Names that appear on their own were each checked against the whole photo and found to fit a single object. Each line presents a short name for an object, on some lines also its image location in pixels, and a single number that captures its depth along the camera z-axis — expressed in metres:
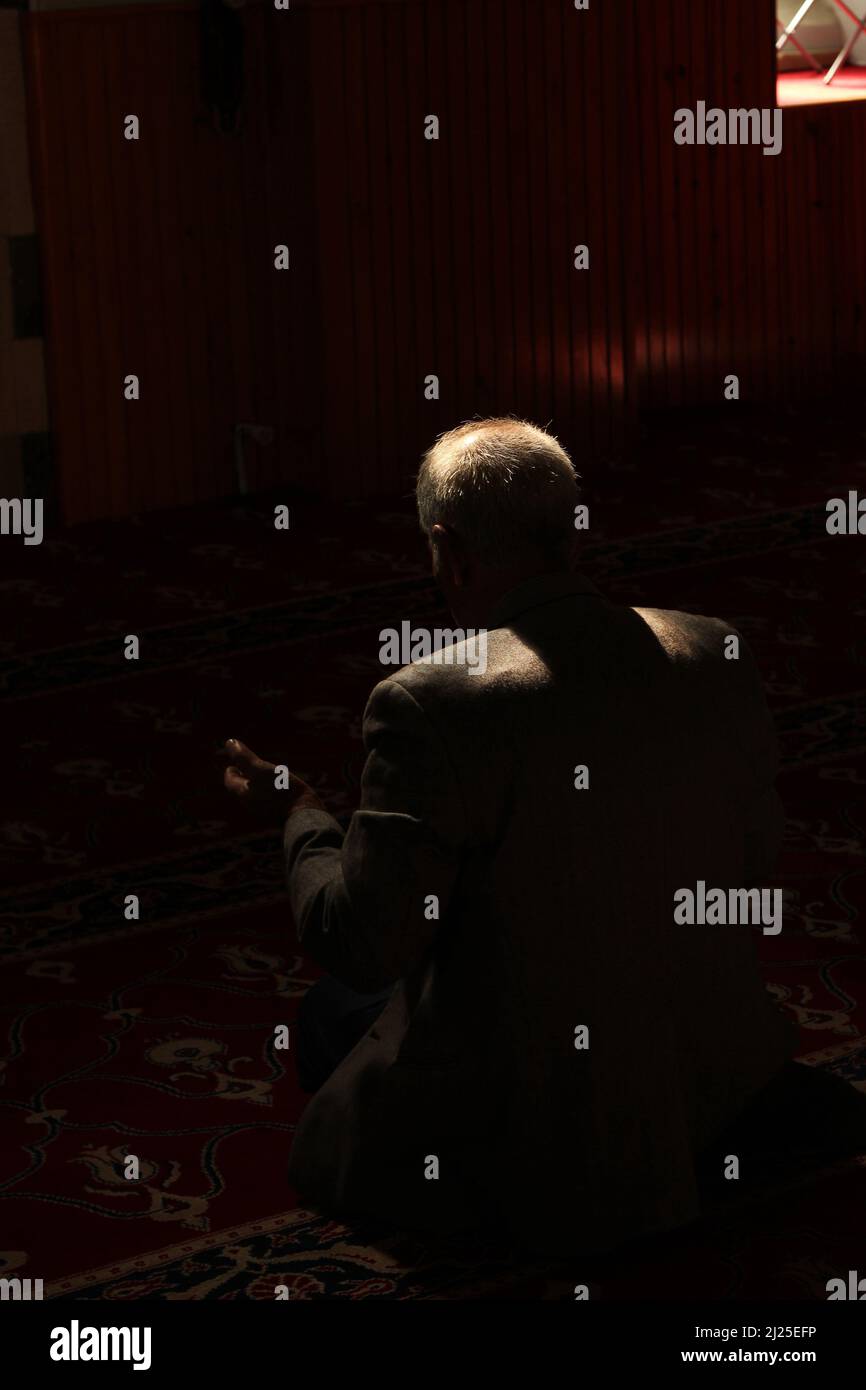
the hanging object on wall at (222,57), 6.18
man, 2.12
